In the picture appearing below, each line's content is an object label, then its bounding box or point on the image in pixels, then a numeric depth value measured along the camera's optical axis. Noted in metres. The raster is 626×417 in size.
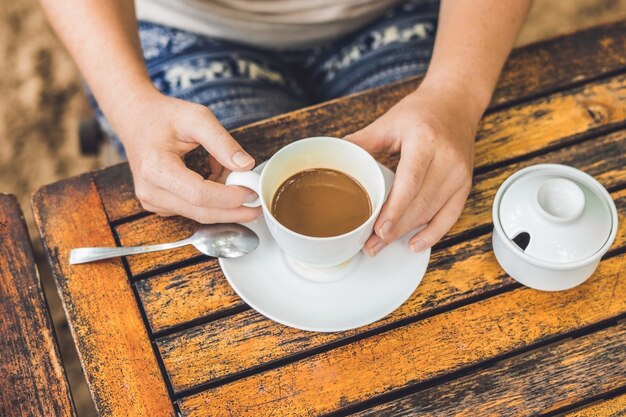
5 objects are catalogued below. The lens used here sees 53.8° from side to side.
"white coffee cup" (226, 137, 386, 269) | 0.78
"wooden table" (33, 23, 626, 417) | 0.83
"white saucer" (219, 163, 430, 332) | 0.85
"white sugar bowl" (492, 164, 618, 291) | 0.82
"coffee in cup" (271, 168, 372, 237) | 0.85
